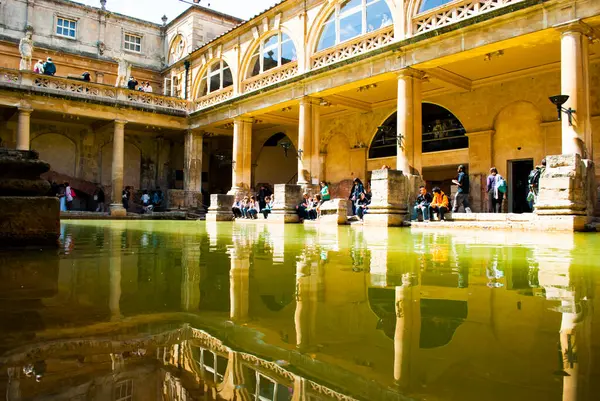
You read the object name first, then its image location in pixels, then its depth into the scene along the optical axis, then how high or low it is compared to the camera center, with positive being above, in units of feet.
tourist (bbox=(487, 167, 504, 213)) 46.21 +3.26
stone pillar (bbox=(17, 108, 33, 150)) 70.59 +12.90
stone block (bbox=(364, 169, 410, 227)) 43.32 +1.75
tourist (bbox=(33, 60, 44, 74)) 76.18 +23.53
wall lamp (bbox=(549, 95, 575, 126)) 36.63 +8.70
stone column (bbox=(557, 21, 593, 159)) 36.73 +10.50
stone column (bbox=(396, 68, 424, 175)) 48.37 +9.82
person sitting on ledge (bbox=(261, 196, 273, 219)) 64.65 +1.58
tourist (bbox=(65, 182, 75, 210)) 76.33 +3.69
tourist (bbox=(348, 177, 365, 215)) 52.80 +3.14
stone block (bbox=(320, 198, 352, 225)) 48.67 +0.54
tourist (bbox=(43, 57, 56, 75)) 75.77 +23.28
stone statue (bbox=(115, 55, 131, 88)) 81.10 +24.34
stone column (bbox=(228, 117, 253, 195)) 73.72 +9.57
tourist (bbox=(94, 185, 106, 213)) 87.30 +3.56
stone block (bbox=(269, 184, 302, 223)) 54.80 +1.59
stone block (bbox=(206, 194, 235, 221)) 65.87 +1.15
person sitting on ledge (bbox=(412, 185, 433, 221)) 43.16 +1.25
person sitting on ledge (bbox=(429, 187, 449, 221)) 42.70 +1.43
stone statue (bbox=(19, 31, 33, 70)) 73.92 +25.14
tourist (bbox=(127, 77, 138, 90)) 82.80 +22.84
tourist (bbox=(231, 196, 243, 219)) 69.21 +1.20
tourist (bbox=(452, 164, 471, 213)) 46.70 +2.70
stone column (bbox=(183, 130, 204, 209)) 84.69 +8.75
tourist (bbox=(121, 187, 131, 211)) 83.87 +3.36
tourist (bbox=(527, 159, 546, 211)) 37.45 +3.09
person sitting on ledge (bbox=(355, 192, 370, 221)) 51.24 +1.54
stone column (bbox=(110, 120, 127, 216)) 79.00 +9.17
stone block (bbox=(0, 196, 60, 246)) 15.56 -0.18
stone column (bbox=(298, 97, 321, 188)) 60.54 +9.33
